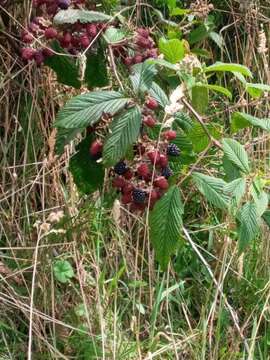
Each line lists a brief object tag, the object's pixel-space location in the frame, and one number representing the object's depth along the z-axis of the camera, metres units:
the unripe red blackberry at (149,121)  1.31
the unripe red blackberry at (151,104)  1.33
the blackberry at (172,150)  1.35
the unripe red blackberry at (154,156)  1.27
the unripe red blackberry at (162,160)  1.28
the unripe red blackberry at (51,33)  1.51
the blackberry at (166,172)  1.33
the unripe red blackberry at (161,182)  1.31
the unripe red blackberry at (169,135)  1.32
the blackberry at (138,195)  1.29
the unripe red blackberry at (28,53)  1.53
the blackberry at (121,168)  1.31
